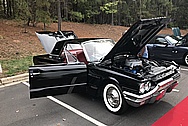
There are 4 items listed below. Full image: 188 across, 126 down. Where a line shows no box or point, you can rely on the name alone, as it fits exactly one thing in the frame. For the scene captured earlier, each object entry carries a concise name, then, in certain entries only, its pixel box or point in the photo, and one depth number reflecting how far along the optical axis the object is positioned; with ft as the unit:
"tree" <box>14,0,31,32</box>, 35.63
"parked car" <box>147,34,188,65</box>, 23.27
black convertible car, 9.83
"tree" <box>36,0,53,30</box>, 38.36
